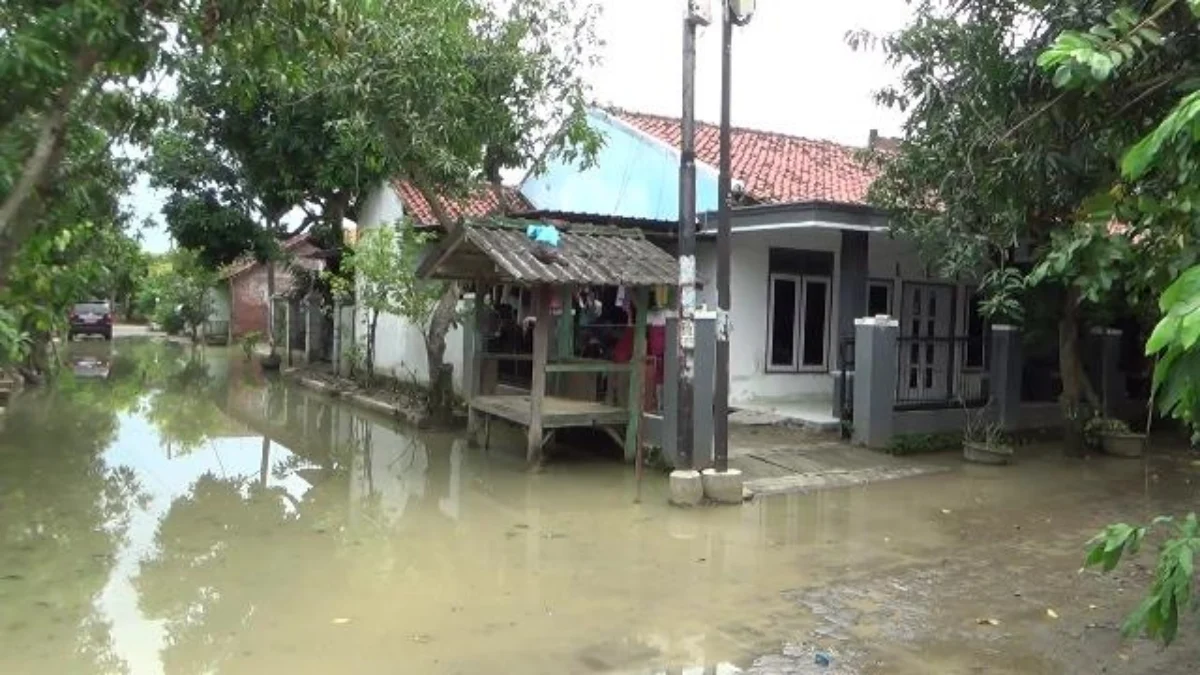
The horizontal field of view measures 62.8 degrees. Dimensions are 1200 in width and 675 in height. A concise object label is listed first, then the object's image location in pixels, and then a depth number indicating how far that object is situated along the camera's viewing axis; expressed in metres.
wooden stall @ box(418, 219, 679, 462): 9.91
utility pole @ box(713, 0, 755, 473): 8.75
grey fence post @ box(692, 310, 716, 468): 9.70
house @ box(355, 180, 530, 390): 16.12
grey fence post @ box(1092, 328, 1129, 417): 14.39
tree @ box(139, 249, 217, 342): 35.25
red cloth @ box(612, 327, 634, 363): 12.91
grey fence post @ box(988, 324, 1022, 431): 12.93
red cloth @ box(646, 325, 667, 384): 12.76
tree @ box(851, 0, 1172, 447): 4.70
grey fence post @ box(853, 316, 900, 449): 11.70
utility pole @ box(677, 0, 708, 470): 8.86
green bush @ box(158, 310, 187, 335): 40.80
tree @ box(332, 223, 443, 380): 14.09
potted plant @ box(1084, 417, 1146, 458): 12.21
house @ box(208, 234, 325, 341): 39.31
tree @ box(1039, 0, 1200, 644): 2.25
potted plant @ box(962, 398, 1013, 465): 11.44
